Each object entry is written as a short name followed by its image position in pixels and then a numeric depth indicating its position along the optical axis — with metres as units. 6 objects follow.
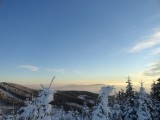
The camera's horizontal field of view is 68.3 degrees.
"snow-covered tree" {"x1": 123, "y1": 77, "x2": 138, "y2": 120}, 15.50
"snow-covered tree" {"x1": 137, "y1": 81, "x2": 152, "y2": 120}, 14.61
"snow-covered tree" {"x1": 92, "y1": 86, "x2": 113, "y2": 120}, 8.56
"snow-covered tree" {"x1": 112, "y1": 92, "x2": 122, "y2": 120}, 17.06
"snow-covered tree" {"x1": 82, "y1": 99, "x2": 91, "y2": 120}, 26.28
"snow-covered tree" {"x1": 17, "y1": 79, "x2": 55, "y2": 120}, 7.21
